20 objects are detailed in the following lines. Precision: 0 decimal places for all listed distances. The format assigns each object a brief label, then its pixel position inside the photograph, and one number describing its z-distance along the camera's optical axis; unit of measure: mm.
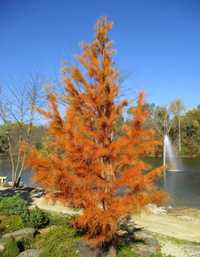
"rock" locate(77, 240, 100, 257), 6333
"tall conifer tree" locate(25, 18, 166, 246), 5277
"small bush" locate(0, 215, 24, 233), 8086
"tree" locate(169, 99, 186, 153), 47328
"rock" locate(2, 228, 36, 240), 7230
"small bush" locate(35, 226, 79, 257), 6458
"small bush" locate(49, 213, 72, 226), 8572
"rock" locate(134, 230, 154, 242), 7495
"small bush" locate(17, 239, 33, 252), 6918
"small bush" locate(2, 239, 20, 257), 6190
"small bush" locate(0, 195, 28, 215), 9087
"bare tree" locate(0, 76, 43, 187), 17141
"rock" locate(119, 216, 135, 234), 8518
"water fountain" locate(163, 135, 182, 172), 31025
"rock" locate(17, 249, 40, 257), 6179
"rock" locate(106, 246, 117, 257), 6090
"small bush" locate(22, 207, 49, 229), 8165
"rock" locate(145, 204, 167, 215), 12450
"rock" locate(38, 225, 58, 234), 8007
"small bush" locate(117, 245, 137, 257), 6320
